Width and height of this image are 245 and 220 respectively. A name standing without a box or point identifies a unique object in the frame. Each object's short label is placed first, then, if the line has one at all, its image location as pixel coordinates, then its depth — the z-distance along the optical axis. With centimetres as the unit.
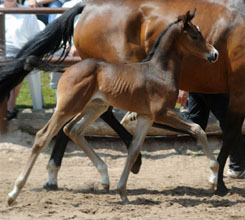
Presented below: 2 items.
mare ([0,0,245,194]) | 1096
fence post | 1549
